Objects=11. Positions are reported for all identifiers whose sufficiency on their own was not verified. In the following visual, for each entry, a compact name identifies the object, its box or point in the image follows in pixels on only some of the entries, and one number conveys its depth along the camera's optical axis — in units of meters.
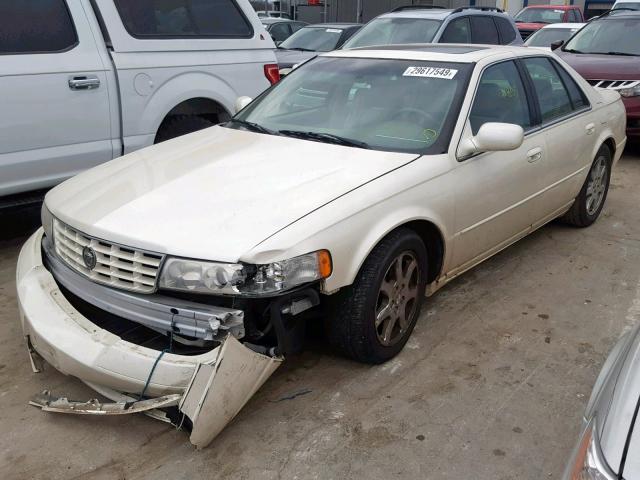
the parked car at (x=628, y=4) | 17.22
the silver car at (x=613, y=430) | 1.55
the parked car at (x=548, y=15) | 19.34
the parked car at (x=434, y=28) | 8.76
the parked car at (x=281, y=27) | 15.85
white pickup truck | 4.25
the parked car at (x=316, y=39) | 10.52
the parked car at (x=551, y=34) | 12.31
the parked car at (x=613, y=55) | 7.51
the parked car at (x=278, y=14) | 26.00
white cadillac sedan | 2.54
